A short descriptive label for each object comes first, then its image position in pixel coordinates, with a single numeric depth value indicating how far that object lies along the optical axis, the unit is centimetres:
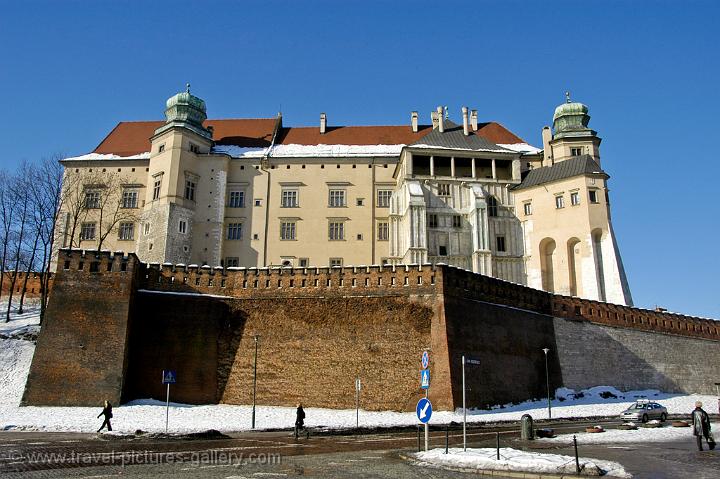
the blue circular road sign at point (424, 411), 1695
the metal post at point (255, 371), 3466
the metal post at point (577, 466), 1450
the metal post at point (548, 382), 3569
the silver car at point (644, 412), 3180
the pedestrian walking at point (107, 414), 2652
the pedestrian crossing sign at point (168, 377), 2844
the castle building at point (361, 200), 5412
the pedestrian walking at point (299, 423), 2534
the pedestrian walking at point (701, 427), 1912
